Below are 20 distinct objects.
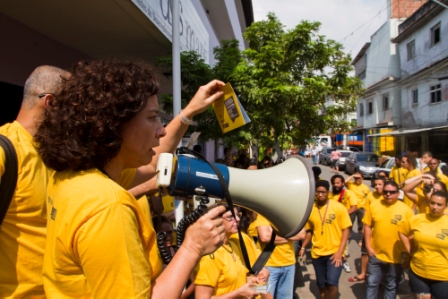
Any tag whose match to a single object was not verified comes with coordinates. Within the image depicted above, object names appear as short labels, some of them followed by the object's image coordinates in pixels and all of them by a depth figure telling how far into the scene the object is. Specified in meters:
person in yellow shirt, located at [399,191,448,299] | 3.64
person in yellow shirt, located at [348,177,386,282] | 5.45
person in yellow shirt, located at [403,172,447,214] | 5.04
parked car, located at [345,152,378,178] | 18.55
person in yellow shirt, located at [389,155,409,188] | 7.60
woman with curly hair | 0.94
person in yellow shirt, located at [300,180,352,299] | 4.40
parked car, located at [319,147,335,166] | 28.92
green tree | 6.65
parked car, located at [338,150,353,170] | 23.75
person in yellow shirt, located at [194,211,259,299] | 2.37
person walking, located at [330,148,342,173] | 23.91
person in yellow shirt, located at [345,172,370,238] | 6.85
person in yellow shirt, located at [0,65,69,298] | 1.35
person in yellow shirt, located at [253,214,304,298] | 3.85
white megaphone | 1.36
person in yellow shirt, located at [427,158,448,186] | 5.94
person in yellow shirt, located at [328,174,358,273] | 6.01
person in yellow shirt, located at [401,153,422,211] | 6.99
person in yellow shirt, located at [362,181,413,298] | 4.34
